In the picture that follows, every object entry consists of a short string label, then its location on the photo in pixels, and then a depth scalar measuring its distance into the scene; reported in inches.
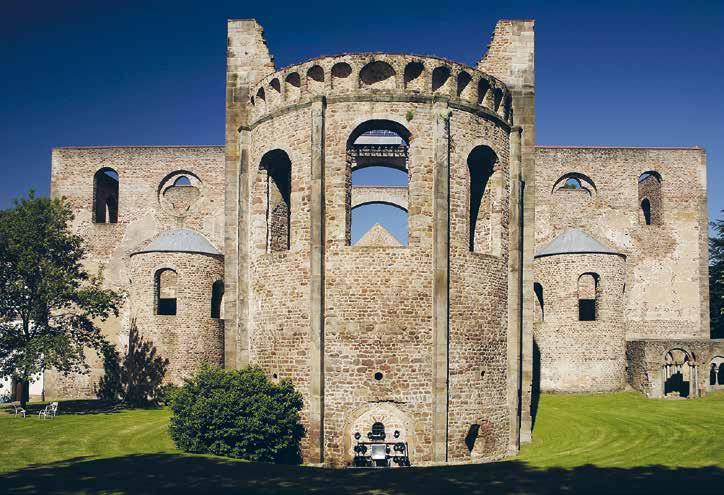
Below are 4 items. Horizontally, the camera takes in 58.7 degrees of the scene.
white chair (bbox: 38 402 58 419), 891.2
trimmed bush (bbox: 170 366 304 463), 626.2
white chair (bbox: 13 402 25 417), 905.5
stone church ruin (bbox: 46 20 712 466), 661.9
